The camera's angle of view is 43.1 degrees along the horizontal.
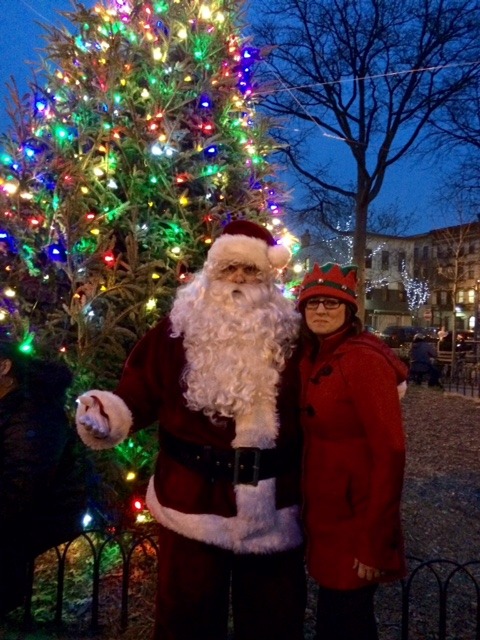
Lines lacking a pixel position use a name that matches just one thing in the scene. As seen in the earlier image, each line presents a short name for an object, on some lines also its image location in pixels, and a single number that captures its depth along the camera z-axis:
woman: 2.23
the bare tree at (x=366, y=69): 16.94
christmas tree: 3.90
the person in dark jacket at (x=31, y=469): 2.31
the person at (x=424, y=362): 15.35
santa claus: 2.49
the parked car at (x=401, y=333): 28.02
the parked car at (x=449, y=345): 20.41
